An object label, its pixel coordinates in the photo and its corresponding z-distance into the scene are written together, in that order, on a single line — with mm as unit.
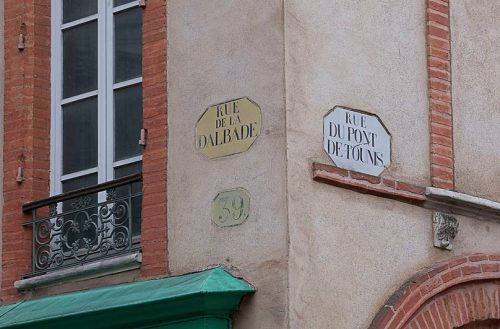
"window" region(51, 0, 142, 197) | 12414
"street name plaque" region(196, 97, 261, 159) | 11102
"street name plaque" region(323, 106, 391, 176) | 11195
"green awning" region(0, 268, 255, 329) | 10680
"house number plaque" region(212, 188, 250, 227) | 11000
